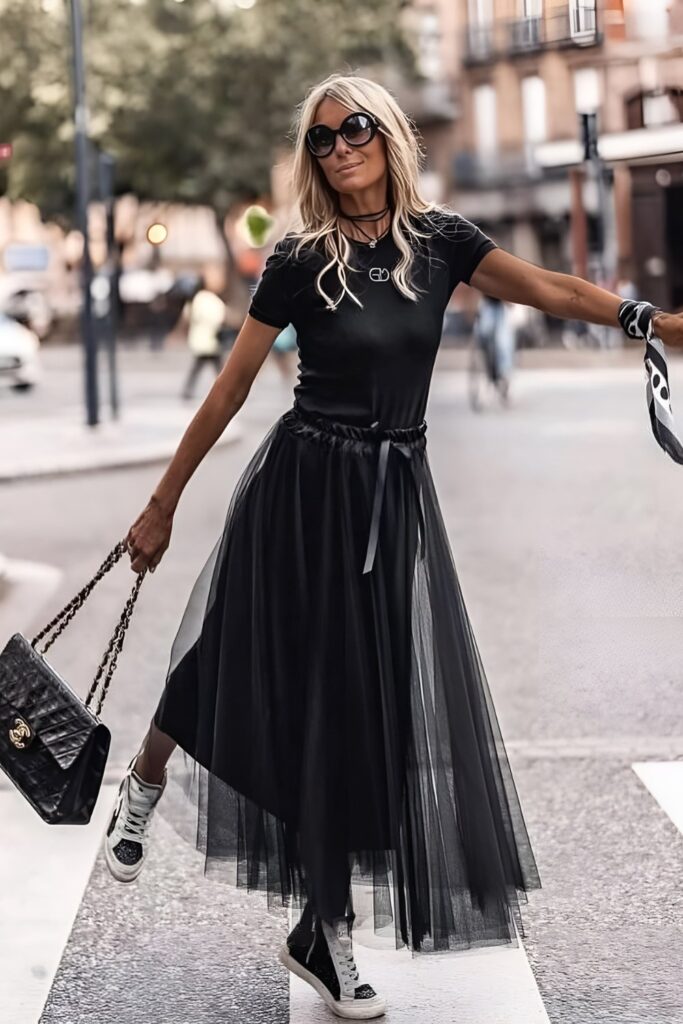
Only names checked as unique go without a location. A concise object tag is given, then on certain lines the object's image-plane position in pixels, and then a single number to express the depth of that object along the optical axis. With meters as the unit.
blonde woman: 3.52
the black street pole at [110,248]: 18.52
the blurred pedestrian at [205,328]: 22.20
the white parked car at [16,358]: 27.41
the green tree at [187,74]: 41.12
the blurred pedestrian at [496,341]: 20.19
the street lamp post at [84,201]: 17.33
